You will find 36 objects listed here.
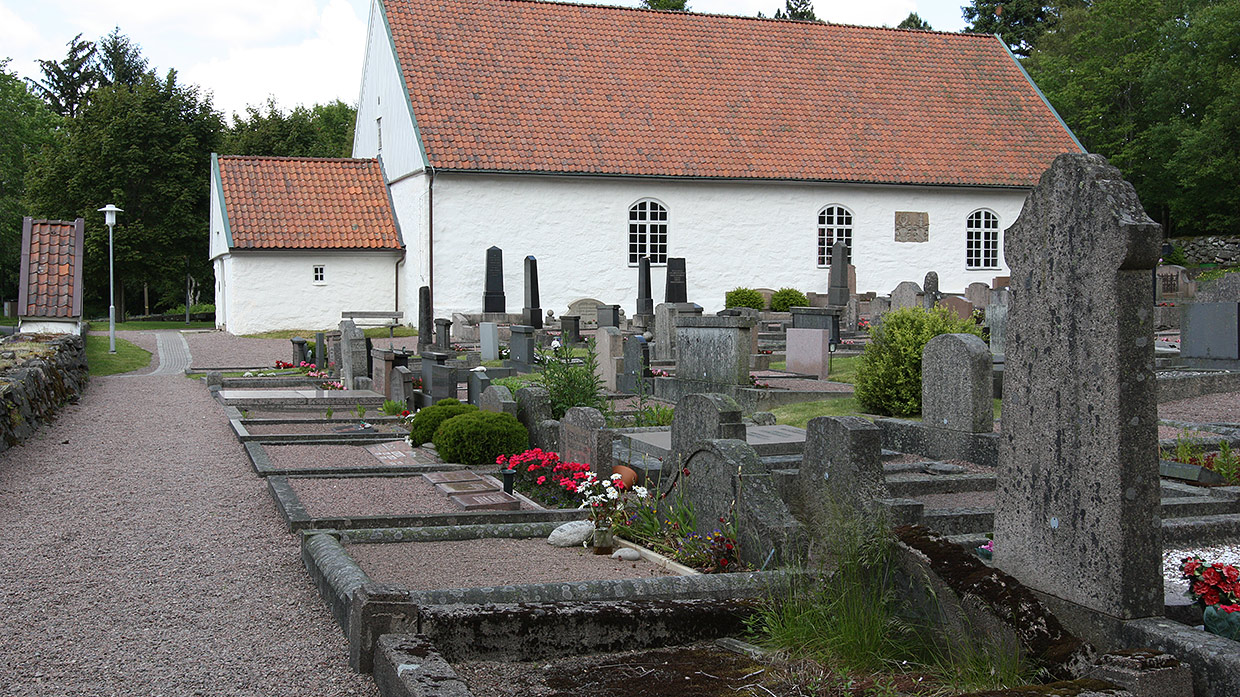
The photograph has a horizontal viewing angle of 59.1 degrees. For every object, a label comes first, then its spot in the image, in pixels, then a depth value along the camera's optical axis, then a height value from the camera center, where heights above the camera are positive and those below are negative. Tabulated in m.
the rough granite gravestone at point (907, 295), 23.21 +0.84
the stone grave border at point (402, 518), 7.48 -1.30
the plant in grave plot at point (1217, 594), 4.04 -1.00
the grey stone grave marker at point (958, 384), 9.12 -0.43
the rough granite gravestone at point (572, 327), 20.47 +0.16
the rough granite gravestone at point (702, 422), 7.49 -0.62
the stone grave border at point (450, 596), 4.59 -1.22
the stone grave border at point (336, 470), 9.47 -1.19
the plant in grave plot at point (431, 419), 11.04 -0.85
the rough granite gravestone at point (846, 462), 6.42 -0.77
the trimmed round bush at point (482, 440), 10.07 -0.96
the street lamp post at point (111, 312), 22.77 +0.54
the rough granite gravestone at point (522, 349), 16.58 -0.21
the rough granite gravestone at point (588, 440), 8.52 -0.83
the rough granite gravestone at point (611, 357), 15.16 -0.31
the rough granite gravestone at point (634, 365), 14.55 -0.41
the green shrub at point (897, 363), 11.45 -0.31
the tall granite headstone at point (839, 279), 25.42 +1.31
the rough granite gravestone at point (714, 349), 12.64 -0.17
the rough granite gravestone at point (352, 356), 16.03 -0.30
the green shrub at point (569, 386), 11.39 -0.53
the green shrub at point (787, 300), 26.77 +0.85
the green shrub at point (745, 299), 26.59 +0.88
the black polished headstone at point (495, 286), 24.72 +1.12
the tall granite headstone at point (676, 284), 23.09 +1.08
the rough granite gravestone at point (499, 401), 10.64 -0.65
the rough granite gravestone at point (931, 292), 22.29 +0.91
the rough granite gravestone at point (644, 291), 24.67 +1.00
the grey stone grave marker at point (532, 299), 22.59 +0.76
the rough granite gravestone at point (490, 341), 19.09 -0.10
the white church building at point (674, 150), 27.23 +4.90
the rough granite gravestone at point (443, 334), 18.44 +0.03
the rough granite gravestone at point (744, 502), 5.88 -0.98
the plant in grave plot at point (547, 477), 8.57 -1.16
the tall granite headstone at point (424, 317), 18.31 +0.31
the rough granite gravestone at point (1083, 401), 4.02 -0.26
